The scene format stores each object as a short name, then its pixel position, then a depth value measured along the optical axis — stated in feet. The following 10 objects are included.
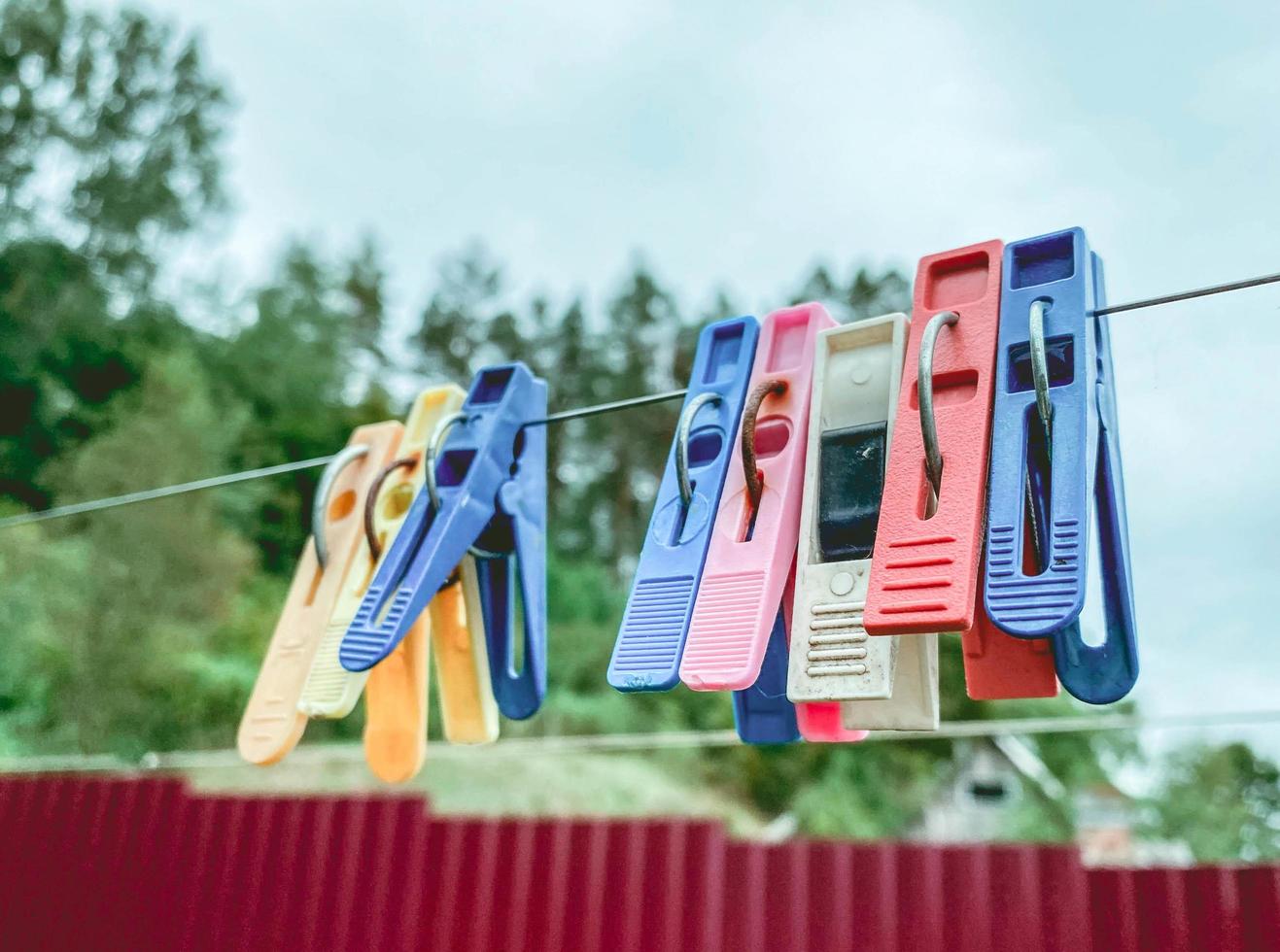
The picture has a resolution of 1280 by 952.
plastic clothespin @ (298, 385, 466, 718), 0.63
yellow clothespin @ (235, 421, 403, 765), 0.66
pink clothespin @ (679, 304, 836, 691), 0.47
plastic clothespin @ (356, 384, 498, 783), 0.67
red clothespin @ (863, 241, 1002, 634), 0.43
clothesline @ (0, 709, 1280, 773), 1.19
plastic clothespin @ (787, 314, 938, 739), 0.46
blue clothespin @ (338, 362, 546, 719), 0.61
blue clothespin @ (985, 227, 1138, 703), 0.41
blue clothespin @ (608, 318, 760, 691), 0.49
